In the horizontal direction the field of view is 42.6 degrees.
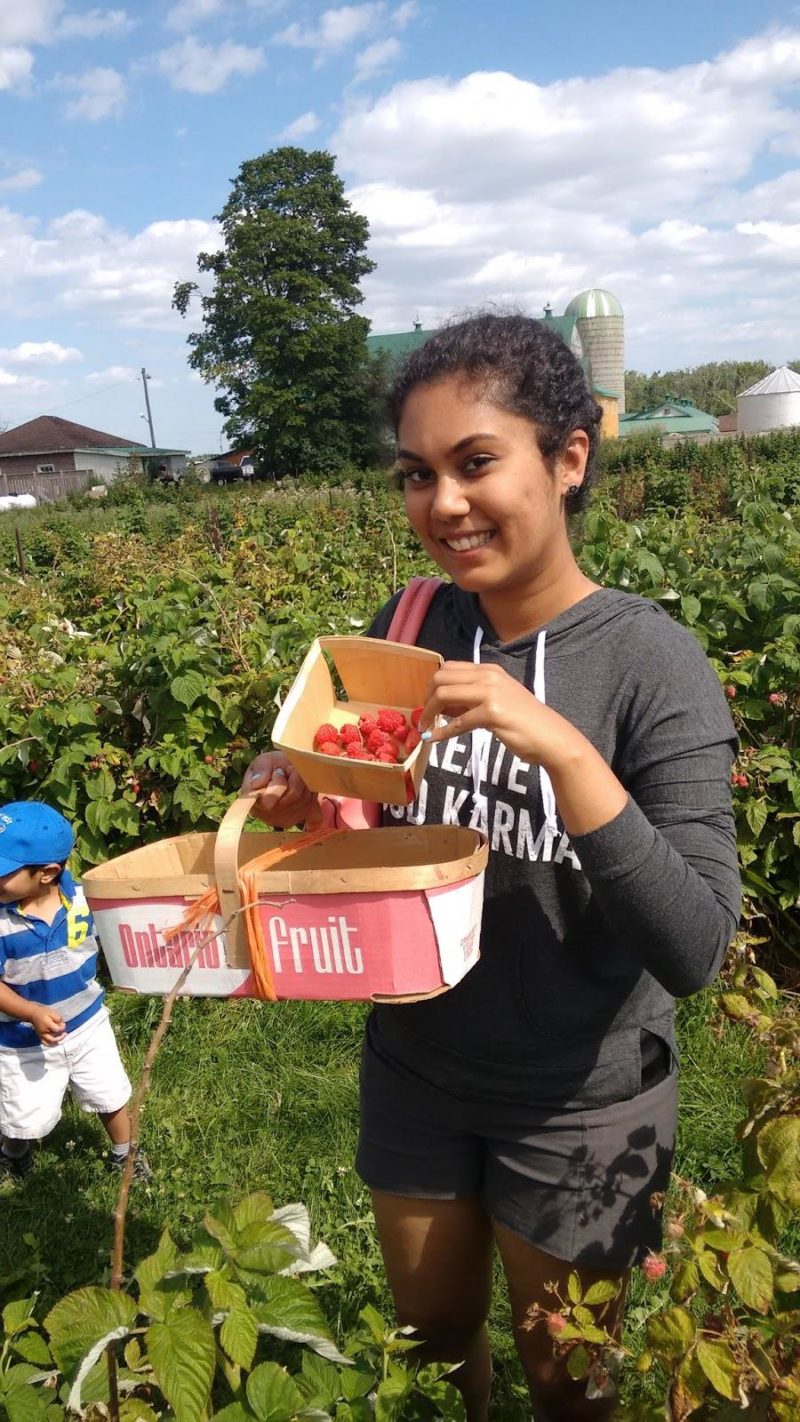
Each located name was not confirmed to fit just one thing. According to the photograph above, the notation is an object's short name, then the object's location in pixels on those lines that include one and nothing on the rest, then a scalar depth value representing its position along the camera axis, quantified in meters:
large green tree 40.34
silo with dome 59.69
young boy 2.80
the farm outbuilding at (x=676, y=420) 49.34
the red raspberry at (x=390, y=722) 1.42
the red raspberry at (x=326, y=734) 1.43
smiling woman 1.22
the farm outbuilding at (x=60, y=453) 52.44
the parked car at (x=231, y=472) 49.12
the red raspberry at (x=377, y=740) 1.38
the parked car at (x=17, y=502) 33.53
